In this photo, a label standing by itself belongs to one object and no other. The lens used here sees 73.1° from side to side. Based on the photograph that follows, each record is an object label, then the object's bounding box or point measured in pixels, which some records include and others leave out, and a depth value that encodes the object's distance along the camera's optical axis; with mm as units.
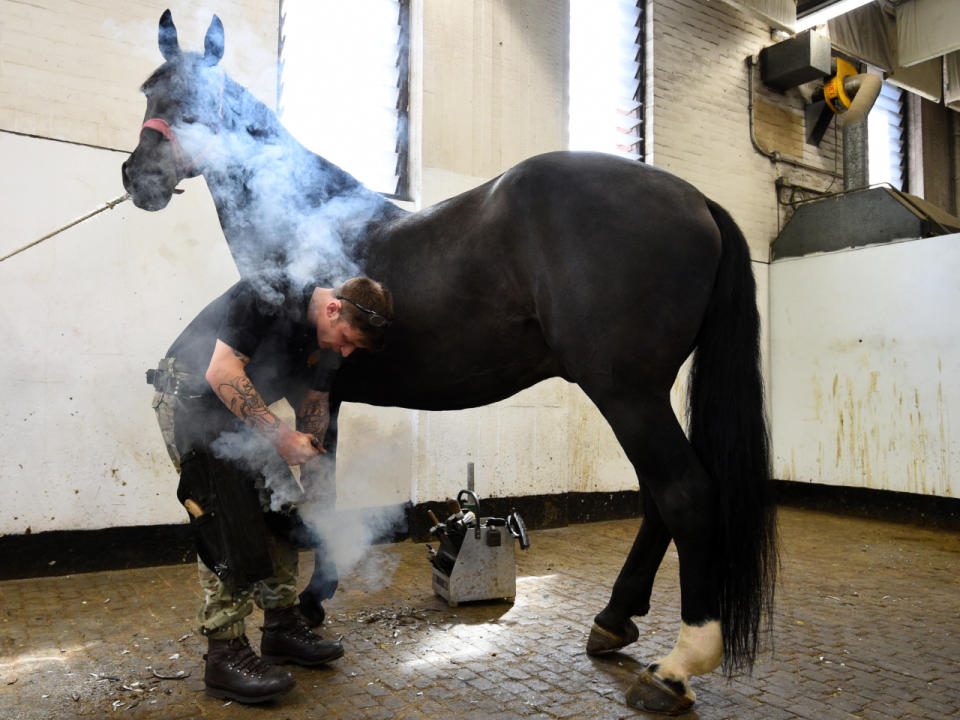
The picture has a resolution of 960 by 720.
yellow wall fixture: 7211
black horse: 1984
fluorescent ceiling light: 5863
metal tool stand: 3088
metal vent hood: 5887
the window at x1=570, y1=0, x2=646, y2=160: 5773
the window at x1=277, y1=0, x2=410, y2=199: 4391
